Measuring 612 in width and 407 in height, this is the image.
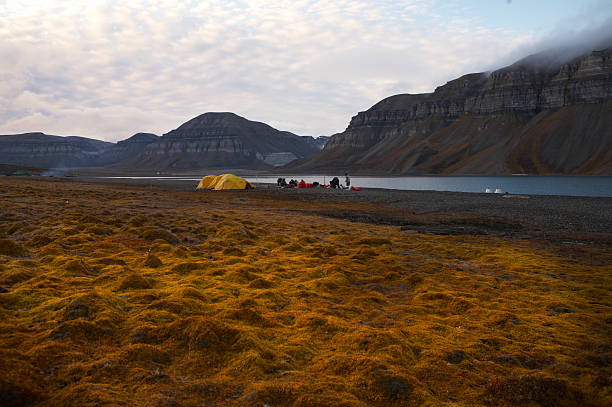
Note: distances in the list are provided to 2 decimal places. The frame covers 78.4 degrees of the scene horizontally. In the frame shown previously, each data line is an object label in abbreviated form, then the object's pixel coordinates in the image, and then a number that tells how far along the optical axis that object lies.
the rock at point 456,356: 5.87
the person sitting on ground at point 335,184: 63.76
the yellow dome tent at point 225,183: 58.31
